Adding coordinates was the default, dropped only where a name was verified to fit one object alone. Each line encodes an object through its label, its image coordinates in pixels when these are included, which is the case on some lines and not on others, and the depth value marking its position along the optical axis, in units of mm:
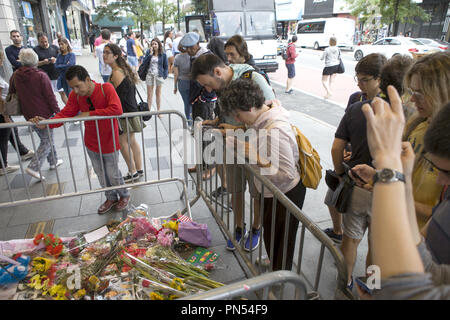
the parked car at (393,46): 17834
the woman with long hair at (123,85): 3829
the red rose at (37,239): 2740
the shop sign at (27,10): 12236
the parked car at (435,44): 18448
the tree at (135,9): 28888
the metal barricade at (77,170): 3121
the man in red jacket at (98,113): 3150
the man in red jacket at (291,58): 10371
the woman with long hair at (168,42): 12805
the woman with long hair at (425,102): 1607
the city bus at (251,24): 12242
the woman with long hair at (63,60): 7180
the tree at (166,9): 31469
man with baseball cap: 4191
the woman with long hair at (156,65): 7352
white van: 26594
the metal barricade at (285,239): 1309
